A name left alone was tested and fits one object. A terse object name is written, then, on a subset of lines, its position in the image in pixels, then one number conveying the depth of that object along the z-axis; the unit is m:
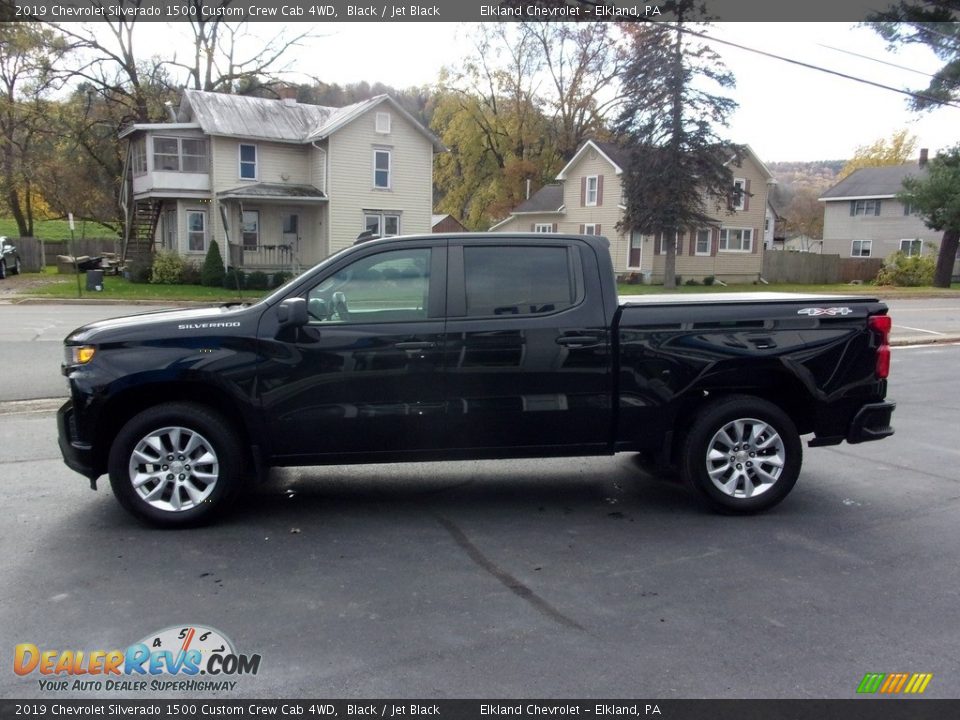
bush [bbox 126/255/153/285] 32.16
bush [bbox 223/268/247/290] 31.95
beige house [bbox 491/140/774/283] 42.97
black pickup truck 5.35
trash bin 27.38
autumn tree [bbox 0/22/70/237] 39.41
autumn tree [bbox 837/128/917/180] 76.06
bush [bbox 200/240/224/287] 32.25
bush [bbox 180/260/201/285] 32.75
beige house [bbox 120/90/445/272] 35.09
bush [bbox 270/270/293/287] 33.44
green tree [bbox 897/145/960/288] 37.97
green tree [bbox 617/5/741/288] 36.59
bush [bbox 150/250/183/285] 32.00
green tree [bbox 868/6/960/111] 21.72
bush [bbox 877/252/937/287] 43.16
